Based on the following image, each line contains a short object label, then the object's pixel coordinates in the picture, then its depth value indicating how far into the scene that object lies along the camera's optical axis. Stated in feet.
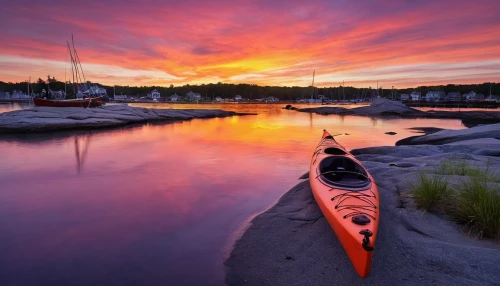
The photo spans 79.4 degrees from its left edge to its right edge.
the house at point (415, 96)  516.32
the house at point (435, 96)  512.22
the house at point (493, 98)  445.78
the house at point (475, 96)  476.62
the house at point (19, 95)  504.14
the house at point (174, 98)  600.64
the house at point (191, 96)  640.99
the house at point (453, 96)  506.73
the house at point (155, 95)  617.13
